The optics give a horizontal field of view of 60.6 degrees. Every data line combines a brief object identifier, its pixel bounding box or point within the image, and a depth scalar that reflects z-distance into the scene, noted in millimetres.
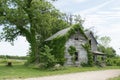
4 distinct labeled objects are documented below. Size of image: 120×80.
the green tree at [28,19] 17063
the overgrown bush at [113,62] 22254
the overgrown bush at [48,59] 15225
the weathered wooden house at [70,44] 16439
